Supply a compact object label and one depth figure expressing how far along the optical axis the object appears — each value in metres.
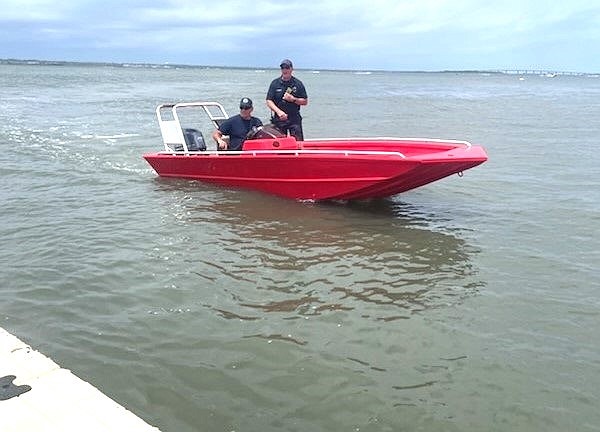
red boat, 8.54
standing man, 10.41
